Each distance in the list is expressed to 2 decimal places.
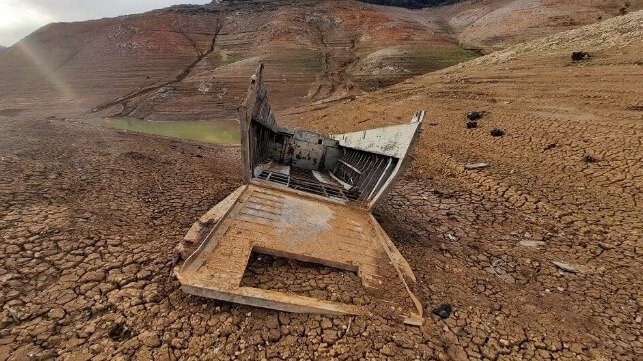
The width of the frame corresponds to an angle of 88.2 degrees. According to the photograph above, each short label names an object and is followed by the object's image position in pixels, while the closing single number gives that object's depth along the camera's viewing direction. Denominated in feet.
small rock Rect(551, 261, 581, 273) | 16.07
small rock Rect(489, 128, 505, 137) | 34.22
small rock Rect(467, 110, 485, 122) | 39.86
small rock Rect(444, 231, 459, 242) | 19.31
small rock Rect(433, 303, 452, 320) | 12.44
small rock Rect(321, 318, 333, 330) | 11.20
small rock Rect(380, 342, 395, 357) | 10.51
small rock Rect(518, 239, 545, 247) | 18.54
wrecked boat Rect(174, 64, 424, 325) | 11.58
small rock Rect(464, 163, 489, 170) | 29.30
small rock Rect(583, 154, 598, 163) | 25.30
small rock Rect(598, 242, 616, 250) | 17.38
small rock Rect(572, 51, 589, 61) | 45.03
